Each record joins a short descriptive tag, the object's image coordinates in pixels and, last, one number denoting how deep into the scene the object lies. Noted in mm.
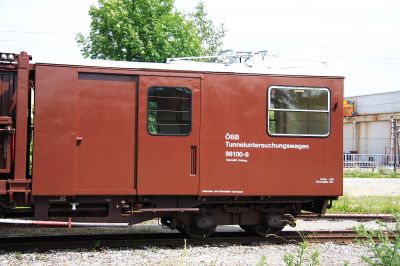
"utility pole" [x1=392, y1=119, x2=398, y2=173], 42531
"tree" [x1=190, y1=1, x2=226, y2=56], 38250
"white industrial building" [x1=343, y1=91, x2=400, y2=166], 51834
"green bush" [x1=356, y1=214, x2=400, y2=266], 5677
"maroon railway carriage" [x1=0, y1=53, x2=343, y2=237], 8711
